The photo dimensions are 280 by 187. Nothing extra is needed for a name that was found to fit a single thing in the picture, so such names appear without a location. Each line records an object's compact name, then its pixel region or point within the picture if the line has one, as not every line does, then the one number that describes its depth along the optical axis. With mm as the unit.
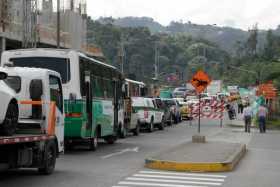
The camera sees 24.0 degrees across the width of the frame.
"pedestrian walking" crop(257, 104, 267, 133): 41312
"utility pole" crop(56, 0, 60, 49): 41556
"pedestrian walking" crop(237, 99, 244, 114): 76238
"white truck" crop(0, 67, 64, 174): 12922
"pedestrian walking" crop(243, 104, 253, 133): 40500
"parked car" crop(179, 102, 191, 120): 58884
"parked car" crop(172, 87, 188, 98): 104731
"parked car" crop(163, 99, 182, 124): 49875
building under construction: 41875
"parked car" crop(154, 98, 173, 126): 42056
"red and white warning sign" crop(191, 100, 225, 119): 48662
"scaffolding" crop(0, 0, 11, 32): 34125
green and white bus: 20672
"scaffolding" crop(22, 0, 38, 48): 41500
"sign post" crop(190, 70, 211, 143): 27156
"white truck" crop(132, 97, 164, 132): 37000
